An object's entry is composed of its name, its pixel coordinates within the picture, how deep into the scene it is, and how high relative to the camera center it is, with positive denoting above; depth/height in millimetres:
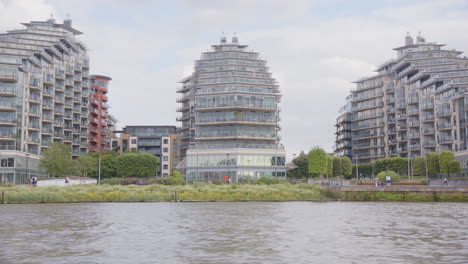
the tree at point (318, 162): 125875 +4878
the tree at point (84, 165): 129675 +5074
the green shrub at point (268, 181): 107938 +750
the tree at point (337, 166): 154625 +4749
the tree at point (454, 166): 117750 +3460
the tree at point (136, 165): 145625 +5343
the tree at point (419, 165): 132375 +4202
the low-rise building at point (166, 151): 195750 +11913
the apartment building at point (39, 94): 126875 +23081
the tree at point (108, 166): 153750 +5449
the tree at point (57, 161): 118500 +5342
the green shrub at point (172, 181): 107875 +973
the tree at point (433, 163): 124750 +4354
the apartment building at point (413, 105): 143250 +22208
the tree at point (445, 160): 118750 +4739
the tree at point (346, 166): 157500 +4932
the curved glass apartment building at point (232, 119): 133125 +16394
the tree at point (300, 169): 167250 +4549
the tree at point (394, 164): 150375 +5073
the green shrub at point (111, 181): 108781 +1037
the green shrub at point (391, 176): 108750 +1467
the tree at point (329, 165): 133125 +4462
